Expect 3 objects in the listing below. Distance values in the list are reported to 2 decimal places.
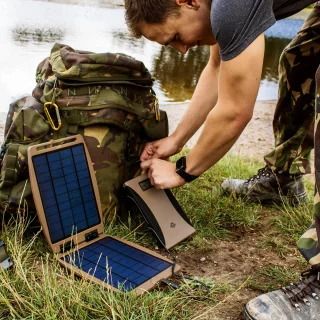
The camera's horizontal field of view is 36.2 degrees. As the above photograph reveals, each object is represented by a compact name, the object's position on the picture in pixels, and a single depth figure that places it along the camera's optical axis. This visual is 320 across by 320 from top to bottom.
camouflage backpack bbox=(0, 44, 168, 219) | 2.33
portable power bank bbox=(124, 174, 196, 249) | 2.46
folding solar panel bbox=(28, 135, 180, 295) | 2.09
